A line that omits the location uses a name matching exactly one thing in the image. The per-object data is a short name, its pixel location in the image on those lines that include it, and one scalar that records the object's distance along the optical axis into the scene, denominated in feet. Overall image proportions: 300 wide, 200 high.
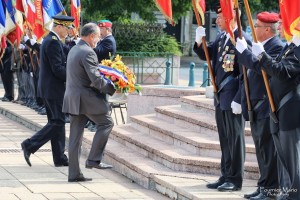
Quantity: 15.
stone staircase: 35.35
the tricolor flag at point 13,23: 68.85
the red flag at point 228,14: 32.65
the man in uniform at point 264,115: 31.48
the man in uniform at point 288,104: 28.89
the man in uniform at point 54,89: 41.16
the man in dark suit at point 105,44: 51.67
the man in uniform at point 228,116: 33.78
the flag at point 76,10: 61.44
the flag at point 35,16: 59.57
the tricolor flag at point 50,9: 58.80
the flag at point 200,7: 36.28
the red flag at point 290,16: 28.09
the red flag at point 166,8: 38.55
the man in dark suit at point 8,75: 75.15
